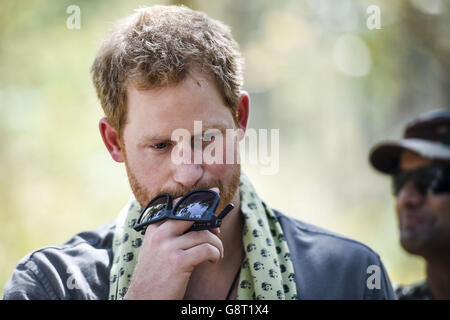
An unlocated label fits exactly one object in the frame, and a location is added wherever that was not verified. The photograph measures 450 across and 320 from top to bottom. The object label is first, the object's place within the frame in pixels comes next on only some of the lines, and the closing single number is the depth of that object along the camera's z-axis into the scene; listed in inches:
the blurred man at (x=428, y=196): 176.8
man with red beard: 169.7
